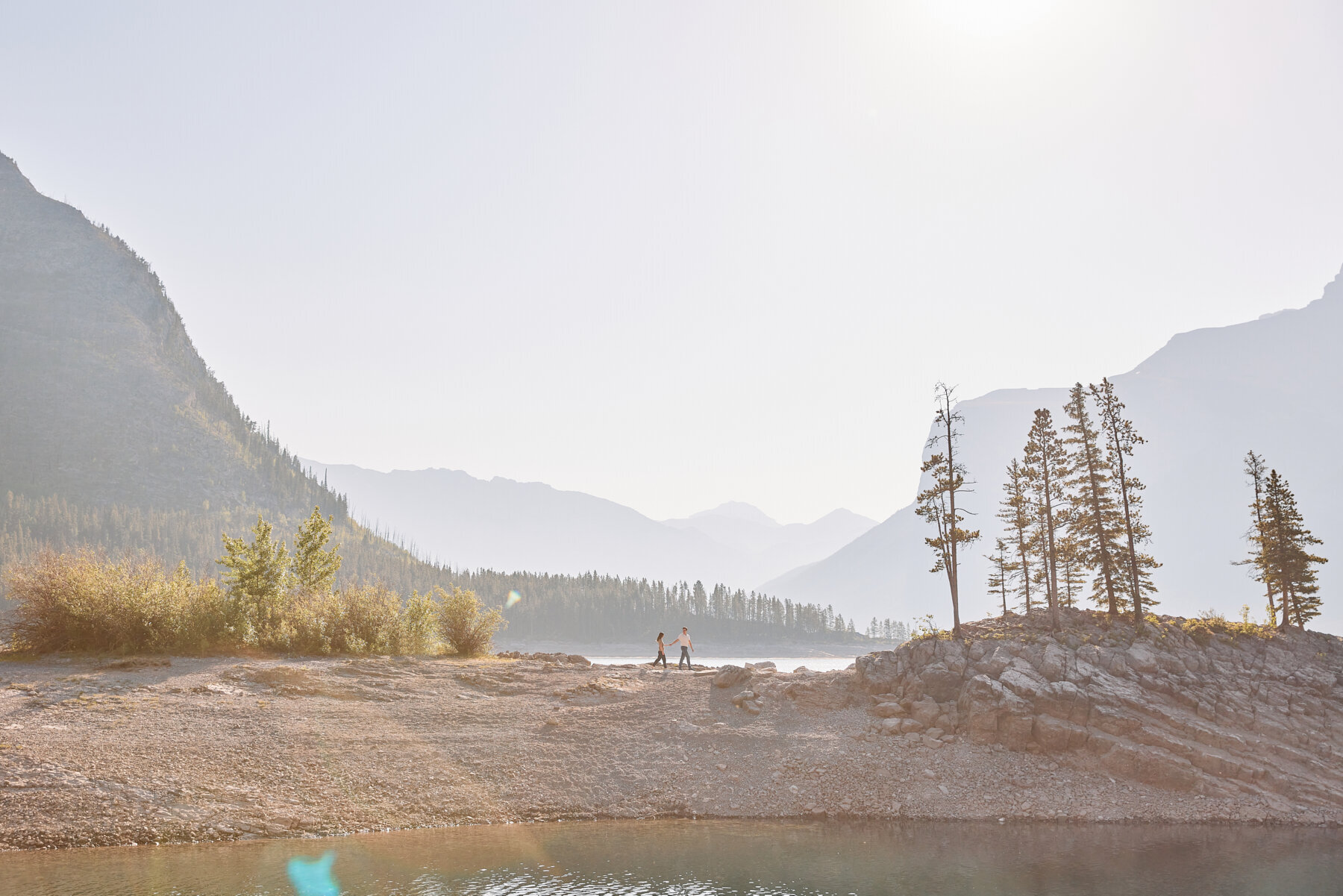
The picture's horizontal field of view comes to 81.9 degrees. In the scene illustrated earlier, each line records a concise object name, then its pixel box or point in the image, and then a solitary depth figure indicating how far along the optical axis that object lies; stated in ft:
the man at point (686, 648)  142.96
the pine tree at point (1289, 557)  137.39
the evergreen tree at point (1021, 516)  155.84
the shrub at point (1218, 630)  119.85
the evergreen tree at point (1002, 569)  202.69
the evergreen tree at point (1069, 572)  146.61
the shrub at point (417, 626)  138.92
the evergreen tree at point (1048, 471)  138.51
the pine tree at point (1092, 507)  138.51
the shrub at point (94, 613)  113.50
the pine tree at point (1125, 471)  134.92
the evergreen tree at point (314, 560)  157.17
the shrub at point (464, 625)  145.79
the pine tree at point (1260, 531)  141.69
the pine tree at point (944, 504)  127.95
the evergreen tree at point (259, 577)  129.49
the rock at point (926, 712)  105.09
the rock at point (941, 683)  108.78
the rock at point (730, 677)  119.65
